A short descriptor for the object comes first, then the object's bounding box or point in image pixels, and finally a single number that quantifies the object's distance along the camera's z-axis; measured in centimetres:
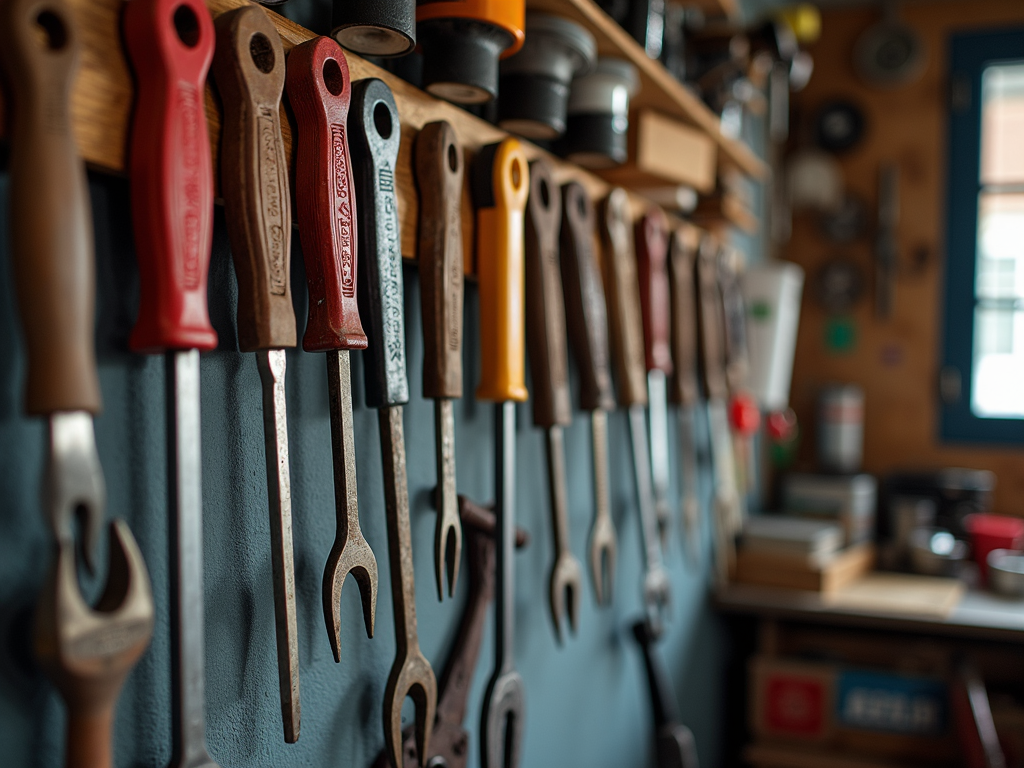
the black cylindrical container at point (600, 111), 111
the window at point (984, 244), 283
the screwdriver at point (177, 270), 52
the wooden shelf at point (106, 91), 51
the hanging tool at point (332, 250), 66
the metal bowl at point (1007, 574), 215
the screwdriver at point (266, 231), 59
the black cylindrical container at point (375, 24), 68
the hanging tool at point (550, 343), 101
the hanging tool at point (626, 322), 123
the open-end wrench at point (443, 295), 81
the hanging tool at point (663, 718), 152
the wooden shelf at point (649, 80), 97
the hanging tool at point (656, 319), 137
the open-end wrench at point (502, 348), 90
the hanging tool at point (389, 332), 72
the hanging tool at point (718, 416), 168
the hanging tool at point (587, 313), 109
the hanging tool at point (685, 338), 153
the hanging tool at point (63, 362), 45
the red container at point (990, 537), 240
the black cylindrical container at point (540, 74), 97
